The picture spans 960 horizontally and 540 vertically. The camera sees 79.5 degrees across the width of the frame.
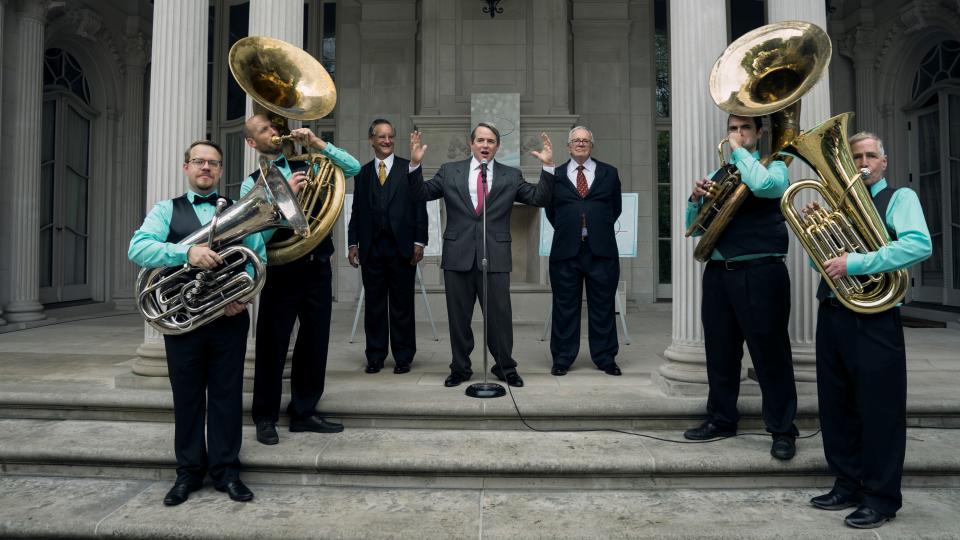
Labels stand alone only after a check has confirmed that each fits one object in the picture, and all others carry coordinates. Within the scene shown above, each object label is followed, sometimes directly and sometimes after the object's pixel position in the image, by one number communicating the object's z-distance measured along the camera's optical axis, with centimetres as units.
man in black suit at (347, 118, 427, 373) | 480
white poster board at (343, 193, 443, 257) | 731
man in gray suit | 435
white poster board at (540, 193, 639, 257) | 704
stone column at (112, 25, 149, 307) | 1030
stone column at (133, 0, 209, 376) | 436
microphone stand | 393
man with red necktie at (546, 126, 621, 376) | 484
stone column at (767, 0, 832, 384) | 399
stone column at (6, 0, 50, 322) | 796
